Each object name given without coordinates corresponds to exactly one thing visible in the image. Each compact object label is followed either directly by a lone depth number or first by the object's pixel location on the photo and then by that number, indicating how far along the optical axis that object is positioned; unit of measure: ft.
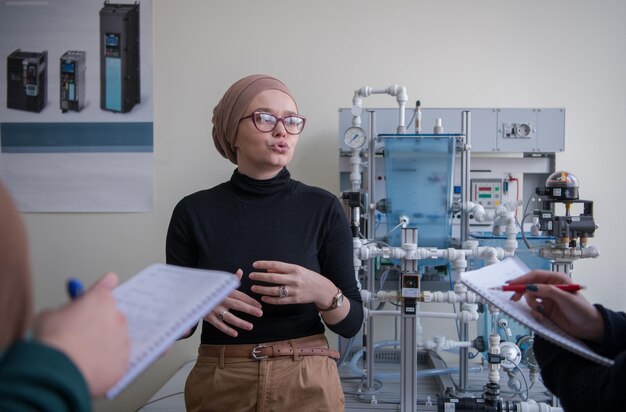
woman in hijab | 3.23
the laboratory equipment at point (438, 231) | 5.94
